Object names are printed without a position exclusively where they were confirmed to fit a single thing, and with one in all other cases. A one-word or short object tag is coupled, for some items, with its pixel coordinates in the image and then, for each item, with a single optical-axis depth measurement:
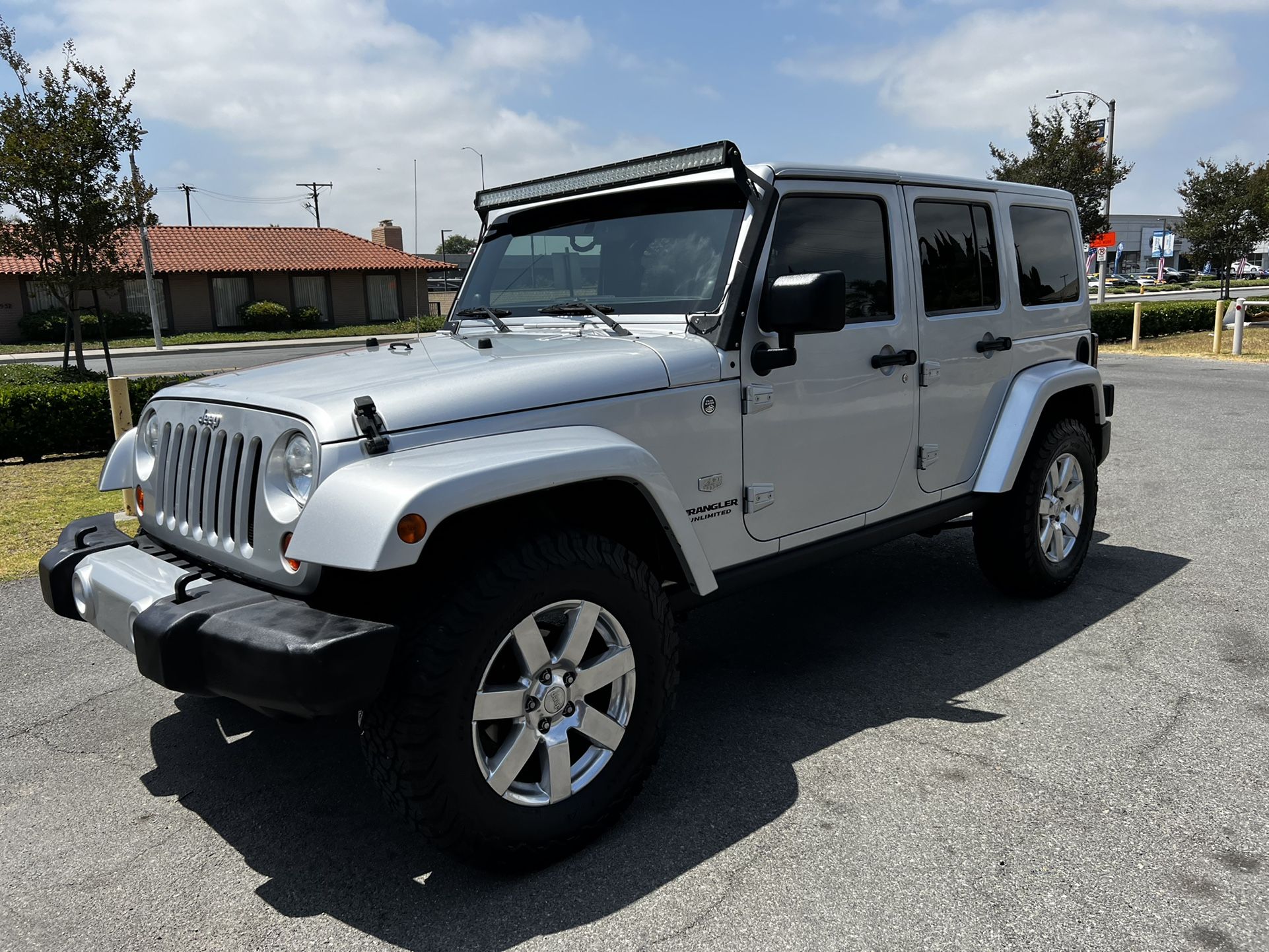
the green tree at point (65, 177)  15.90
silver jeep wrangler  2.50
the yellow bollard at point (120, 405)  6.51
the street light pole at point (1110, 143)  26.44
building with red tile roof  36.88
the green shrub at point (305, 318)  38.97
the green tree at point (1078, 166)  26.48
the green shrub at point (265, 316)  37.72
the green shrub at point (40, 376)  16.56
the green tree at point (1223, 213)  36.22
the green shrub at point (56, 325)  34.59
